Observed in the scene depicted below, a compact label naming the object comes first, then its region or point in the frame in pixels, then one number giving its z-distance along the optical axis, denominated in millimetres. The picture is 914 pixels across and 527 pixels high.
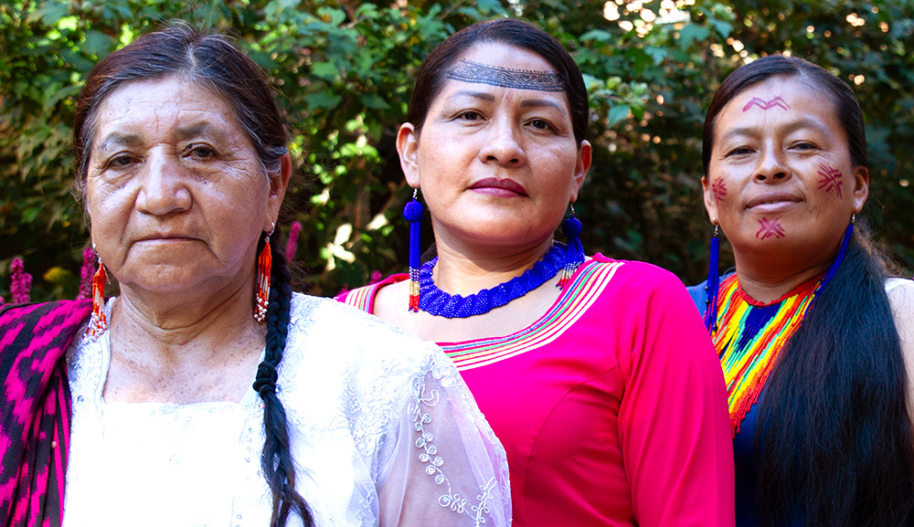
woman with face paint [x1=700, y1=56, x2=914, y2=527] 1110
